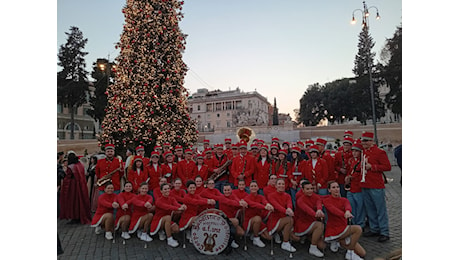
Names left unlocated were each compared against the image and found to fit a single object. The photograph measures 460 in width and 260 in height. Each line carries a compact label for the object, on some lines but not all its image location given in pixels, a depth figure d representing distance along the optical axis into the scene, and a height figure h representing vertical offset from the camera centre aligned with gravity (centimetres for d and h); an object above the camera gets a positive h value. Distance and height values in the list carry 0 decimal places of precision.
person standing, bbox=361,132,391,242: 450 -106
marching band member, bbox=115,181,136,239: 482 -156
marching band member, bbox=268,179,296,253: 423 -145
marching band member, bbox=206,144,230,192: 624 -89
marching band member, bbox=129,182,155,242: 471 -156
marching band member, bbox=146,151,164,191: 591 -93
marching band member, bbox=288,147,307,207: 521 -86
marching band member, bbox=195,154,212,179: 618 -89
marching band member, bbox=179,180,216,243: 461 -140
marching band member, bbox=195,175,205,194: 512 -109
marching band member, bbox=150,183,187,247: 457 -153
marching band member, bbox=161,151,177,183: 607 -88
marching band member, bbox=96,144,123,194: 588 -85
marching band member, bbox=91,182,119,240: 492 -159
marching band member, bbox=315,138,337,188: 532 -78
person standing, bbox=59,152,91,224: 597 -153
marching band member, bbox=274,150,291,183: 552 -78
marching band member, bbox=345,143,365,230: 484 -113
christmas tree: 1000 +190
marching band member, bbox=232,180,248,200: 484 -118
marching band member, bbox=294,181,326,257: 403 -146
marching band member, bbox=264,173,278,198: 477 -106
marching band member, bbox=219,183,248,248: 454 -143
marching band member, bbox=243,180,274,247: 445 -152
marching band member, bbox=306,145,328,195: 501 -85
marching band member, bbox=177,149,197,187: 614 -95
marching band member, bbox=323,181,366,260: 381 -149
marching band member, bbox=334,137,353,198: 534 -68
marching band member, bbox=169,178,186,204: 497 -120
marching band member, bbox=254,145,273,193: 562 -84
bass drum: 404 -161
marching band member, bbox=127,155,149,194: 576 -97
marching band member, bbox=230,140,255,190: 570 -84
